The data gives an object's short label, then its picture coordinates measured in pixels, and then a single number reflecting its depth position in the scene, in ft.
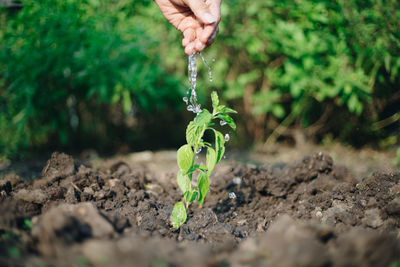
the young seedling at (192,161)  6.27
